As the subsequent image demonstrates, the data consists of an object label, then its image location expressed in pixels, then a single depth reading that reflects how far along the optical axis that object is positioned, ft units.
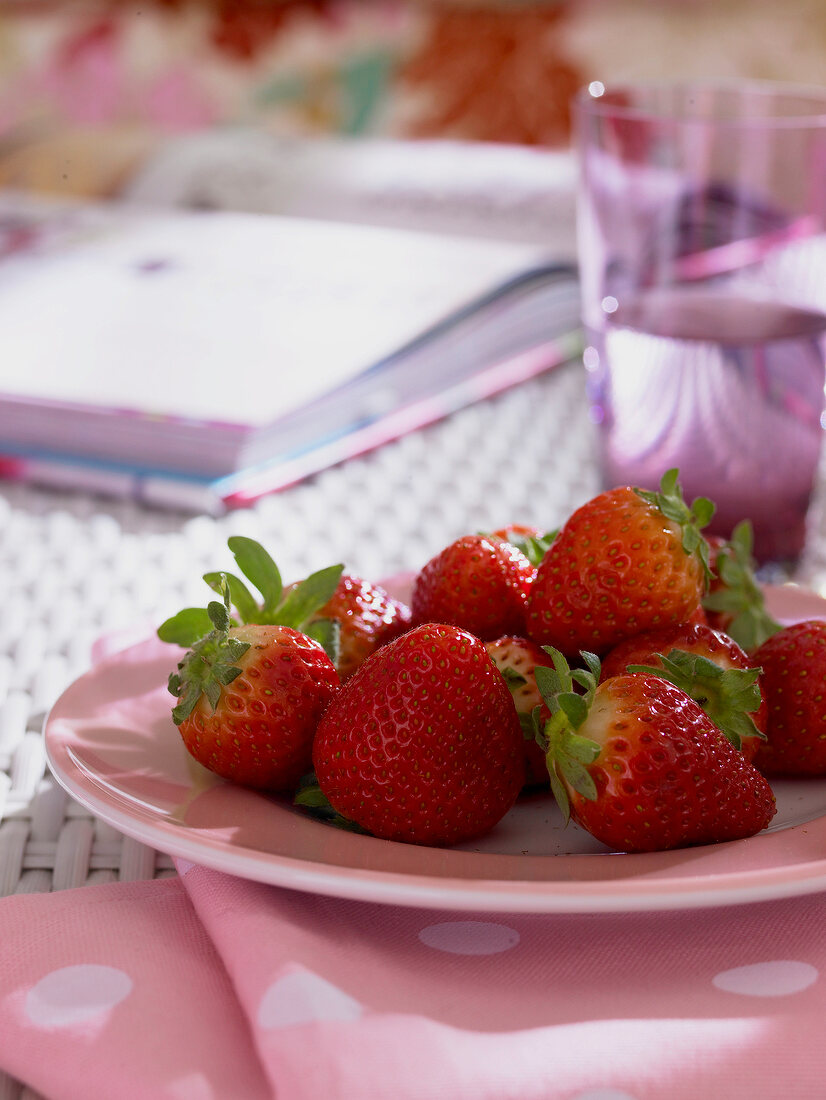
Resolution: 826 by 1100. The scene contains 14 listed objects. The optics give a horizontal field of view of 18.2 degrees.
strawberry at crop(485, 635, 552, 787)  1.51
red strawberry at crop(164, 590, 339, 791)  1.48
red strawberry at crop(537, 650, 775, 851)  1.41
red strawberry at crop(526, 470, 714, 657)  1.52
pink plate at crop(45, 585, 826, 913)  1.34
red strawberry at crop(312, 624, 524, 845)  1.44
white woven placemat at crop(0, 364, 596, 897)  1.60
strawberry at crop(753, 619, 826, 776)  1.53
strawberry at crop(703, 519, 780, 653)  1.63
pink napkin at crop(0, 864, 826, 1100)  1.31
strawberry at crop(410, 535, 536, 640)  1.58
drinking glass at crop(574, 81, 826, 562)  2.01
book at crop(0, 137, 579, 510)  2.22
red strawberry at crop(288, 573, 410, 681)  1.60
